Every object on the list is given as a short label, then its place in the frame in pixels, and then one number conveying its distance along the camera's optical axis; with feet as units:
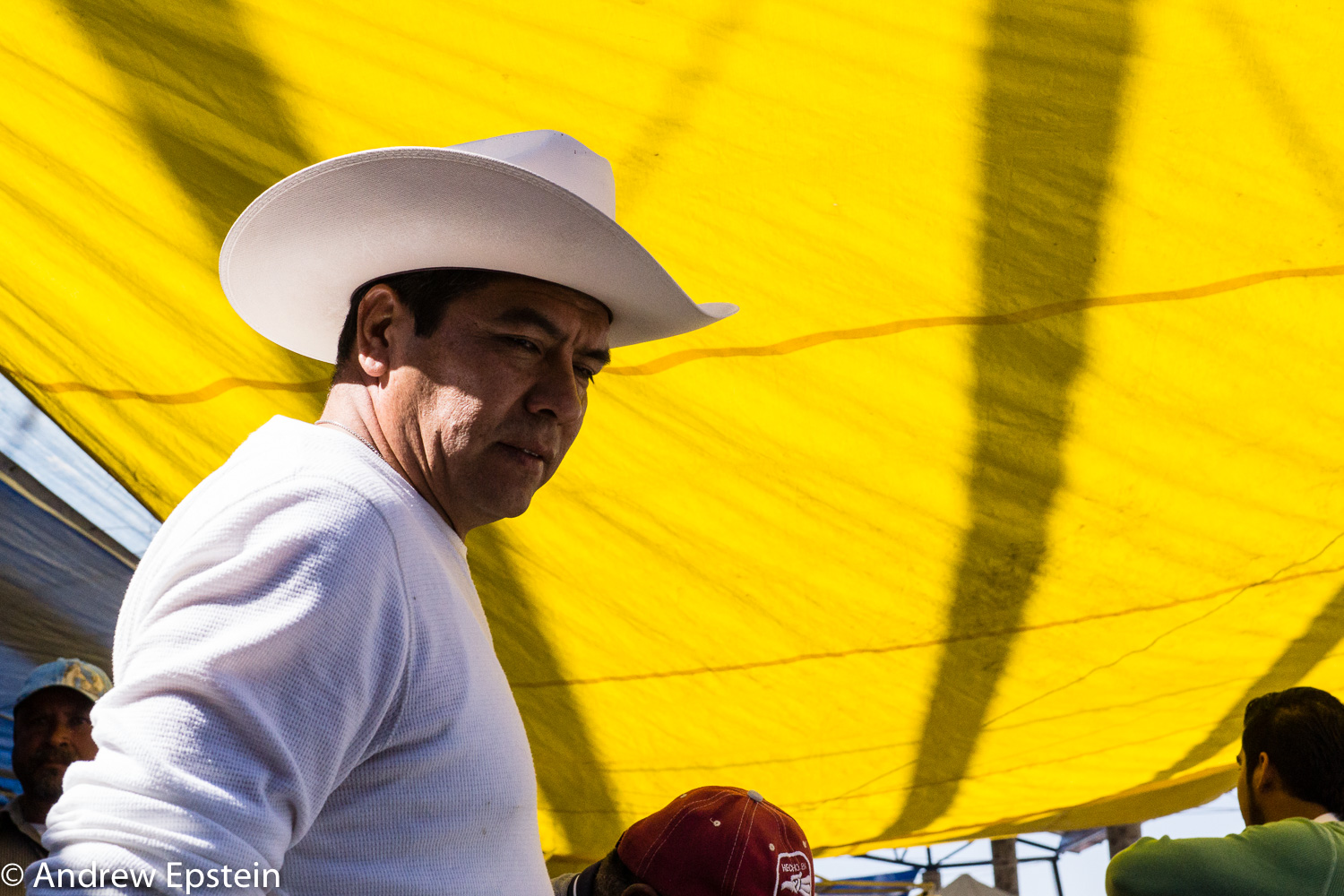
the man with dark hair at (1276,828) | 12.35
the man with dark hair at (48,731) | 16.05
